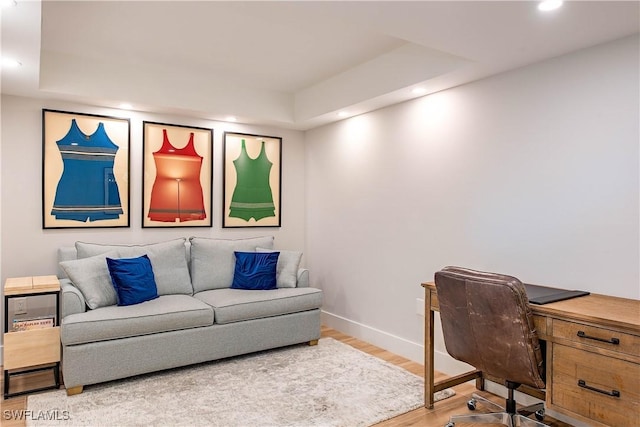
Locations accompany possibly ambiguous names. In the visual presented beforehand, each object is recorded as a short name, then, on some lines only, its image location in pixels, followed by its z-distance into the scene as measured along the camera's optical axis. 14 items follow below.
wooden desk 1.88
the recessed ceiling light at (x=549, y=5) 2.03
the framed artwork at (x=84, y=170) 3.71
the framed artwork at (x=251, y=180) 4.67
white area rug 2.61
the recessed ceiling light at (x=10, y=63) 2.74
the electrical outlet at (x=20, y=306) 3.54
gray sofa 3.01
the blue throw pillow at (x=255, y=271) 4.06
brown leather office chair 2.15
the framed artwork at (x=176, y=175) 4.19
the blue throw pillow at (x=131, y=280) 3.37
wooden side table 2.93
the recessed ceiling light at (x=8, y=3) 1.92
